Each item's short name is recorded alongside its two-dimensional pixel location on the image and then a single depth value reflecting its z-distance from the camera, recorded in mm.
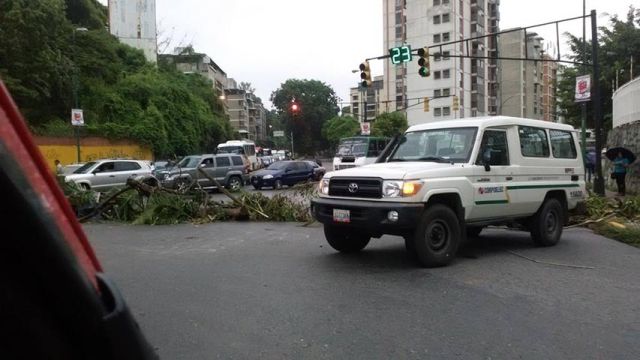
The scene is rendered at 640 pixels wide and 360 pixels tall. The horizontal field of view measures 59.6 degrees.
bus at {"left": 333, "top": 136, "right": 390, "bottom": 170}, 30453
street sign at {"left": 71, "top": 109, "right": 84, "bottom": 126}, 25156
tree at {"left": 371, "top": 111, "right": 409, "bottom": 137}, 64250
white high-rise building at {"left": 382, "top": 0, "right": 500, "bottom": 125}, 78438
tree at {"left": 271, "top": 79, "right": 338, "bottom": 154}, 105750
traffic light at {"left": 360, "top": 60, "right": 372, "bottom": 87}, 24766
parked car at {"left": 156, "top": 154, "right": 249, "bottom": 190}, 25844
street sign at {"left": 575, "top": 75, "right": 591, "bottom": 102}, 18938
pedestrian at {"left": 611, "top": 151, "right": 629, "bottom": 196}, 18172
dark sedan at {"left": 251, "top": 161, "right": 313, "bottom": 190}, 28016
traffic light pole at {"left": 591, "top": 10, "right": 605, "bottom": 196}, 18578
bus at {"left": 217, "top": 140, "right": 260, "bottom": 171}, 43062
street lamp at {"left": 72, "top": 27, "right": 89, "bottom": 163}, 30789
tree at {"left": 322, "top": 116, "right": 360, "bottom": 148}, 92688
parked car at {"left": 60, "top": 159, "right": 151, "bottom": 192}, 21281
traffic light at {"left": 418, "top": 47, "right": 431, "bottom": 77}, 22444
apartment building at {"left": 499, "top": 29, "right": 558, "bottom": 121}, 101000
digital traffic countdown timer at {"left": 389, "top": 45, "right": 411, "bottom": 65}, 22470
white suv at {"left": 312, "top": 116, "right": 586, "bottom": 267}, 7383
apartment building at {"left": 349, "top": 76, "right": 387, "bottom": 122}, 105100
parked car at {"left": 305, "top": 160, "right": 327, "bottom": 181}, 31375
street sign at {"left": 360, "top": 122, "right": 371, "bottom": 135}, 39312
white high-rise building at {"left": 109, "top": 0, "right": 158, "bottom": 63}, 58125
